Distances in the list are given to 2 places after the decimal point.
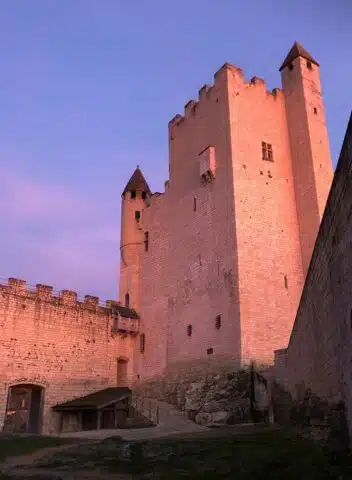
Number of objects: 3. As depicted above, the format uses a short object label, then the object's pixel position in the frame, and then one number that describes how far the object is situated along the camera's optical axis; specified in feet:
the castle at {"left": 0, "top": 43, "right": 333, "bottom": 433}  67.92
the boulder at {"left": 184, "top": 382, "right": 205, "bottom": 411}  65.05
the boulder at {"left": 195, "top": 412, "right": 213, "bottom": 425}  60.59
